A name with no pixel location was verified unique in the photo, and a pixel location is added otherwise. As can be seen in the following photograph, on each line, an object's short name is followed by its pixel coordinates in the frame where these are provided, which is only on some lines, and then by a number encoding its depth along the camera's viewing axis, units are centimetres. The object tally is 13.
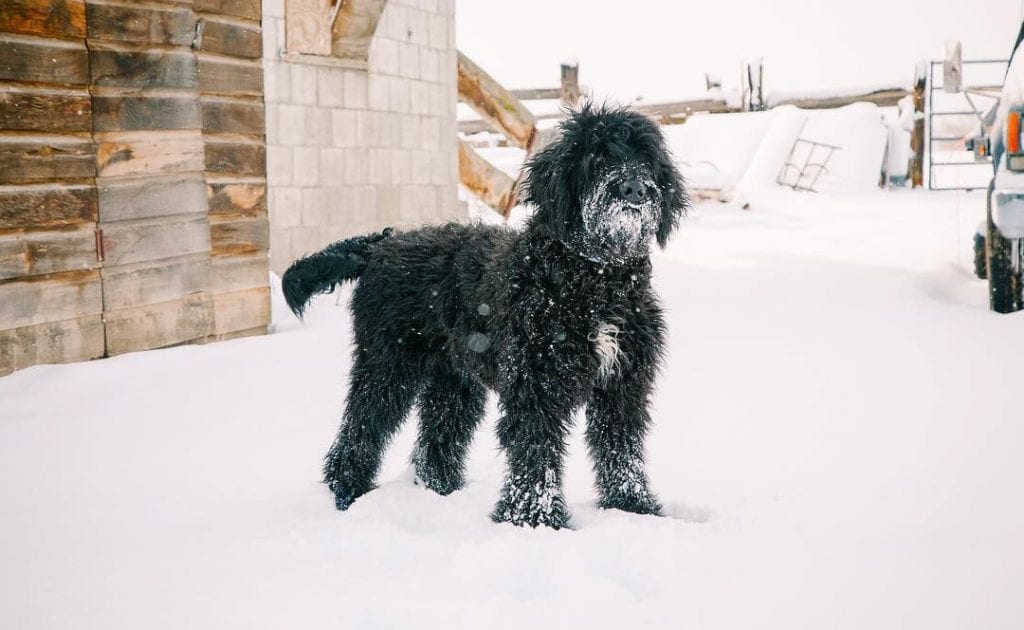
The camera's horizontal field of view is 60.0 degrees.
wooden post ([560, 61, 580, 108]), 1581
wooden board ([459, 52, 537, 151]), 954
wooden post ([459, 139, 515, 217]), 990
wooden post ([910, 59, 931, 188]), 1576
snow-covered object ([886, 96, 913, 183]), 1689
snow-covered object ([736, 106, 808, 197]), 1683
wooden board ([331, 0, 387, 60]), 783
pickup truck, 579
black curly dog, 299
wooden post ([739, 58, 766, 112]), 1869
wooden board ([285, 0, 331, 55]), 774
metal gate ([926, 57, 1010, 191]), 1354
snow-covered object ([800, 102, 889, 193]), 1659
